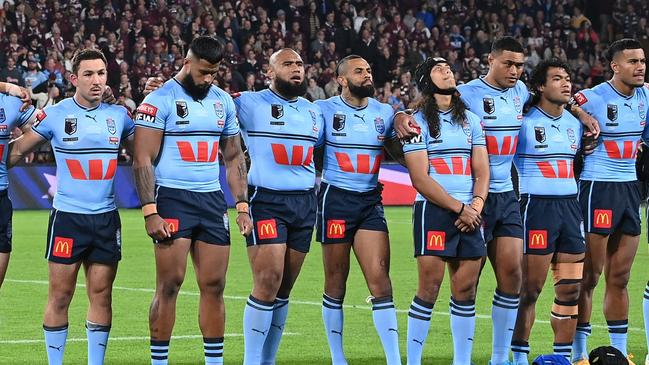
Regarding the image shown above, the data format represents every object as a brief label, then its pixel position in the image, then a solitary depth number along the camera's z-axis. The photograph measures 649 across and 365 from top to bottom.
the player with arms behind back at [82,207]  17.00
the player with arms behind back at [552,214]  18.92
